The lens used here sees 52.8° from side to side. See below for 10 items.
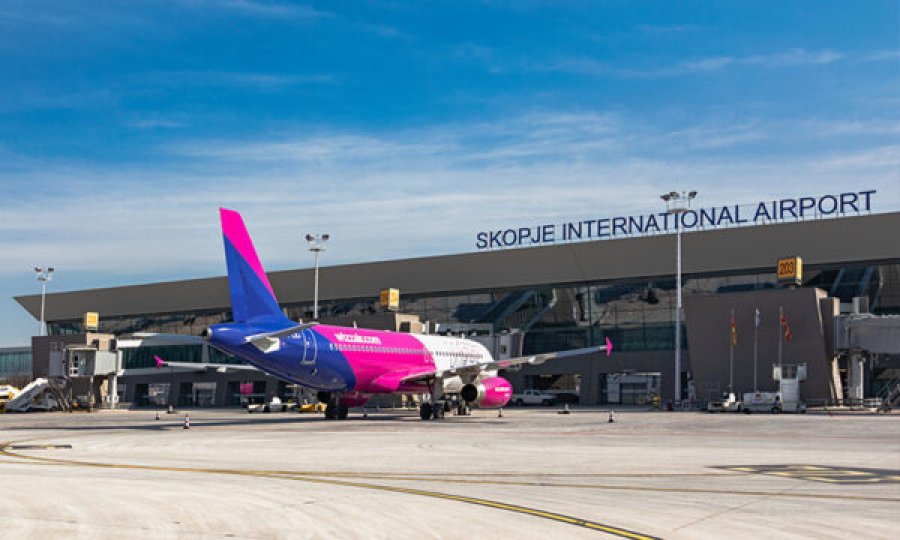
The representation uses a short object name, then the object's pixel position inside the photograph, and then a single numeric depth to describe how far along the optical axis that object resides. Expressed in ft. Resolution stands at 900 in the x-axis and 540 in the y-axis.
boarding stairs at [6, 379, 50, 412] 250.98
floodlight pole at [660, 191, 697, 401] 233.04
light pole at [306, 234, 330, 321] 259.80
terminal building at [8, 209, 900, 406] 230.68
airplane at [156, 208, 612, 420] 133.49
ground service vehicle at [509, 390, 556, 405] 279.90
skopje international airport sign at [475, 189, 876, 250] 245.86
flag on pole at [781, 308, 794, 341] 220.82
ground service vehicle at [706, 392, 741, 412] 216.95
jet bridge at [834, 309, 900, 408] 215.31
